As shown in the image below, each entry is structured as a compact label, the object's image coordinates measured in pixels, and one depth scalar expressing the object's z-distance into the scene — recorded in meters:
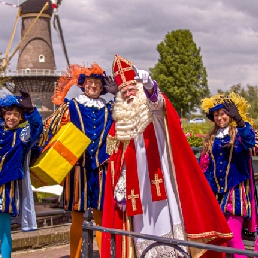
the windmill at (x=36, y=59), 40.03
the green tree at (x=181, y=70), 40.17
